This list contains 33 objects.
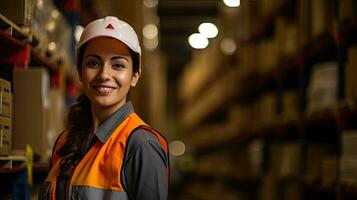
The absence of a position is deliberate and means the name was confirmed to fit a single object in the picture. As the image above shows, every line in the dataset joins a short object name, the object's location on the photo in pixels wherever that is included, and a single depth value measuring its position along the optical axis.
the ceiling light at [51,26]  4.73
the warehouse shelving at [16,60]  3.35
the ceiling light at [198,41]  16.86
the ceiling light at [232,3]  9.46
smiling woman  2.45
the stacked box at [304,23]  5.71
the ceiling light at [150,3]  12.26
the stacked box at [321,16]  5.13
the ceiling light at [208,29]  15.91
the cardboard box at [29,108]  4.05
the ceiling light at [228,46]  9.69
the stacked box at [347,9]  4.55
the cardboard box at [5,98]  3.35
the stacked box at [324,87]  5.16
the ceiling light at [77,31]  6.20
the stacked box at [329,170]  4.89
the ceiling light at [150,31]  14.03
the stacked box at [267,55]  7.10
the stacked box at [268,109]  7.26
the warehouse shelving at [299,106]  4.79
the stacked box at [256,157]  7.72
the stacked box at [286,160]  6.12
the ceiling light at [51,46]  4.63
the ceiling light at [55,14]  4.86
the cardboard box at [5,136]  3.32
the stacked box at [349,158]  4.45
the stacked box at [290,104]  6.30
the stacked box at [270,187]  6.96
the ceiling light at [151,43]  14.86
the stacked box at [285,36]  6.30
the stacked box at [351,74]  4.53
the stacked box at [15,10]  3.48
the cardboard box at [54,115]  4.60
